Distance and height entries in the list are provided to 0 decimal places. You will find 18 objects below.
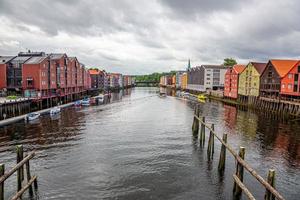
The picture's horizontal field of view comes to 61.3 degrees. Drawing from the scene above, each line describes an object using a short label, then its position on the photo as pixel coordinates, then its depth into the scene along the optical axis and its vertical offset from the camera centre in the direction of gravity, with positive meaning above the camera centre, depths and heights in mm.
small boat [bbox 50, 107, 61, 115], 68212 -7947
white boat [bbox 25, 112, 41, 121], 57241 -8071
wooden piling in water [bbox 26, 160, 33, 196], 19766 -7137
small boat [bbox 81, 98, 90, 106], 95862 -8000
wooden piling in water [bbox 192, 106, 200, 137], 43594 -7493
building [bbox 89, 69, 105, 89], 186750 +2259
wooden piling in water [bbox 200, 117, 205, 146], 36075 -7552
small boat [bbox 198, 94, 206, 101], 121188 -7186
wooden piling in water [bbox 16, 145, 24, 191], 19088 -5978
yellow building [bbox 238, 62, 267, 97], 93000 +1753
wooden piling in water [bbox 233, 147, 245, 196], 18812 -6369
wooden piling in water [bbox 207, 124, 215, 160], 30359 -7961
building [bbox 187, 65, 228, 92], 155250 +3892
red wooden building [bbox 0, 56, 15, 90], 82750 +2656
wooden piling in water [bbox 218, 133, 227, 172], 24492 -7720
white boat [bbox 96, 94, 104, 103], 113125 -7728
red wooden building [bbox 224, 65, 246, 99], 110381 +1093
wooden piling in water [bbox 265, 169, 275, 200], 14086 -5266
